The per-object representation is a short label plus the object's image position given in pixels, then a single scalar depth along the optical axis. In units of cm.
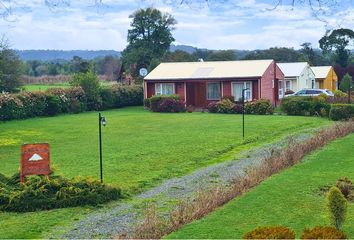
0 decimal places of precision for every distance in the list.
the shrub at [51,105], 3753
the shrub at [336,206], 780
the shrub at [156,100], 4025
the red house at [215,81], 4069
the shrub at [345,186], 1092
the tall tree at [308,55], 7454
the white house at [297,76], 4900
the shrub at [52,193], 1117
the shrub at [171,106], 3947
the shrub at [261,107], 3627
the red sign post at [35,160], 1207
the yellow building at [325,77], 5600
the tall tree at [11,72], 4676
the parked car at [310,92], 4266
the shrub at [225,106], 3800
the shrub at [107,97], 4312
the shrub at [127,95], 4488
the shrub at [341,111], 3005
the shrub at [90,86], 4141
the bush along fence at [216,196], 874
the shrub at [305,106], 3344
